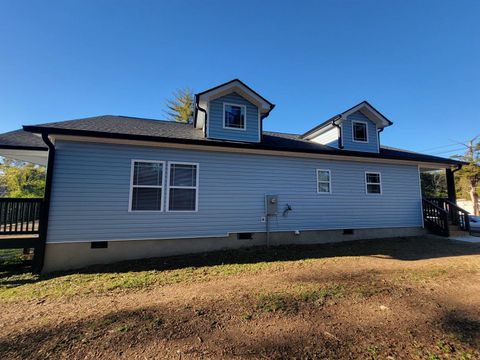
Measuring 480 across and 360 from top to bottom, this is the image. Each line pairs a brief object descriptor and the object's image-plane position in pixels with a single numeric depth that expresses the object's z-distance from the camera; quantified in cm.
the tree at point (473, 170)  2080
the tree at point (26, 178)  1902
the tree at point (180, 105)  2391
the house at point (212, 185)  595
